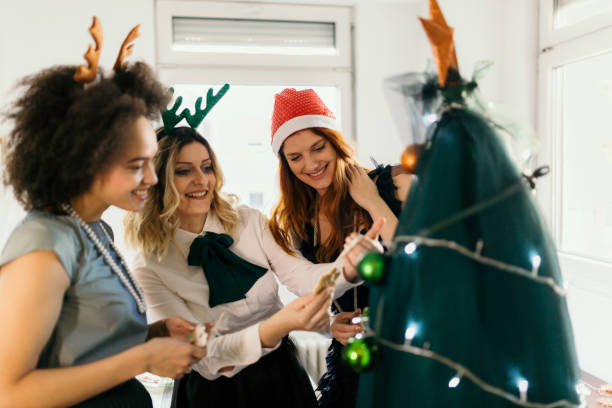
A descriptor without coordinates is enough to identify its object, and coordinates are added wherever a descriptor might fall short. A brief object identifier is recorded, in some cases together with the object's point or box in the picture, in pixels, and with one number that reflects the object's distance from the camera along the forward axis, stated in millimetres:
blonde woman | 1316
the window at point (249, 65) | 3045
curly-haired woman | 801
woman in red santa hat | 1580
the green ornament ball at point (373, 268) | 797
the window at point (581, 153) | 2252
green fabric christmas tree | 763
